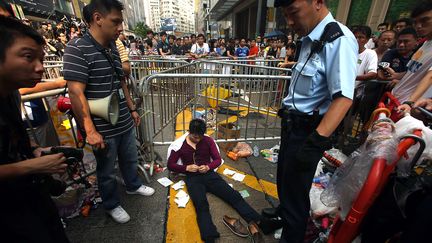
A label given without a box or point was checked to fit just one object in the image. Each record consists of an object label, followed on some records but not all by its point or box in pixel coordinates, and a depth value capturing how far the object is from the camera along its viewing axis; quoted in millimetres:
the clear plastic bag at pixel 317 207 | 2150
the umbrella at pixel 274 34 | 12952
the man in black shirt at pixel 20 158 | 1152
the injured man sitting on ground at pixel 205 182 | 2287
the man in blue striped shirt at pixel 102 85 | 1848
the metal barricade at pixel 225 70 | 6579
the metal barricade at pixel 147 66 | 7145
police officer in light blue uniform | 1431
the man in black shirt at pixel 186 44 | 12116
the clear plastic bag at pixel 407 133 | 1332
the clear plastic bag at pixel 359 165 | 1307
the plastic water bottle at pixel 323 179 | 2824
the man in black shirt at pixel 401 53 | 3536
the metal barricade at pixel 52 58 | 6202
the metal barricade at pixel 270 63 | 7673
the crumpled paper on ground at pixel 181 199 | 2699
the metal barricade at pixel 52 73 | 4656
